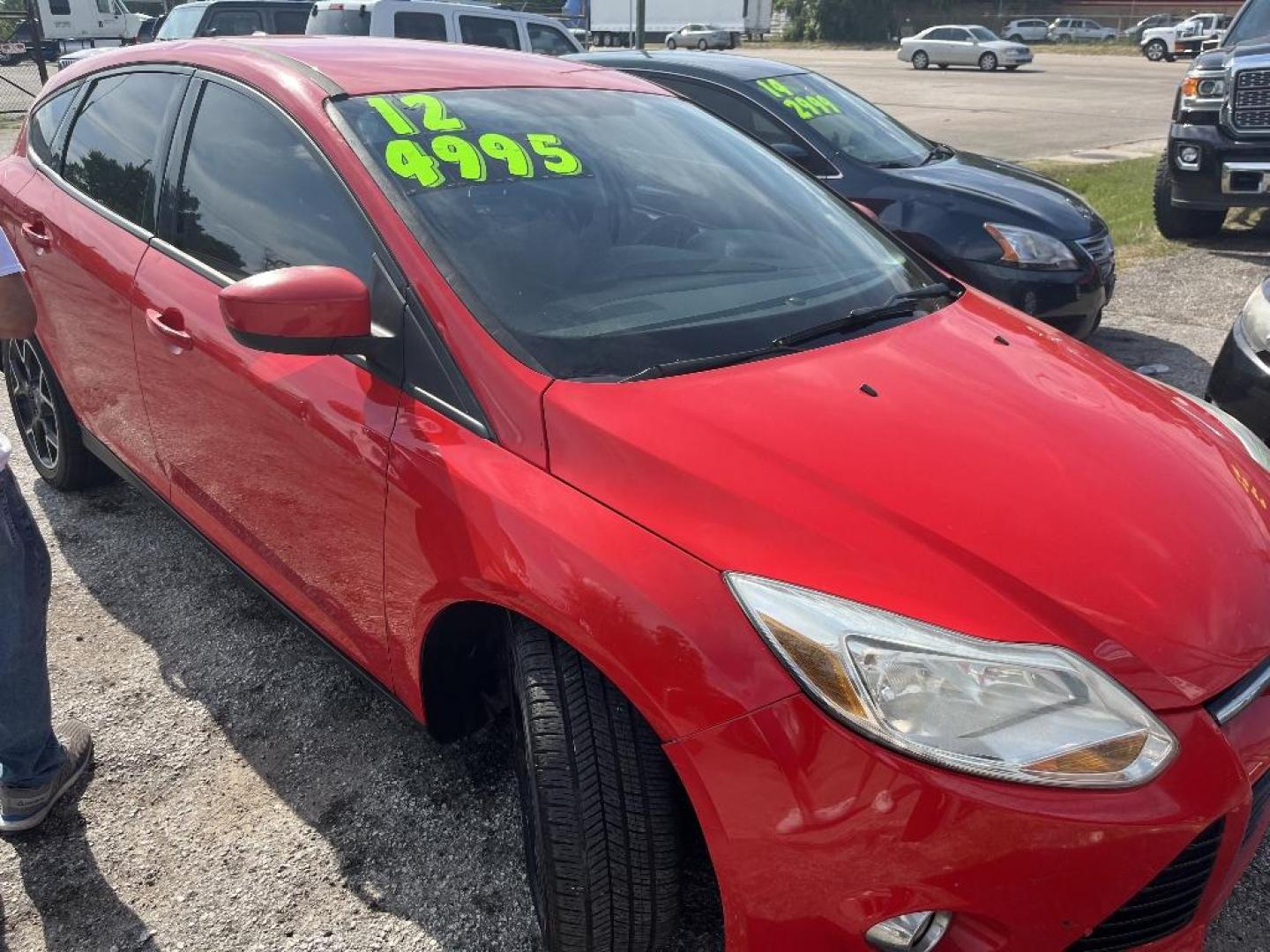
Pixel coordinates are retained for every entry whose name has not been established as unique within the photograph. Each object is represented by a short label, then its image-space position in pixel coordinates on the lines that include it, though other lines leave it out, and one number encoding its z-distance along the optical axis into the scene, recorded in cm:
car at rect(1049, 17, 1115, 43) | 4625
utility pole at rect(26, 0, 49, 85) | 1291
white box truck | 3644
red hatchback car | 149
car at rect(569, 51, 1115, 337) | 510
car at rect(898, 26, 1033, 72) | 3397
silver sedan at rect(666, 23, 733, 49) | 3972
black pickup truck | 768
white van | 1004
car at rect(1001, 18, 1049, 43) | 4519
